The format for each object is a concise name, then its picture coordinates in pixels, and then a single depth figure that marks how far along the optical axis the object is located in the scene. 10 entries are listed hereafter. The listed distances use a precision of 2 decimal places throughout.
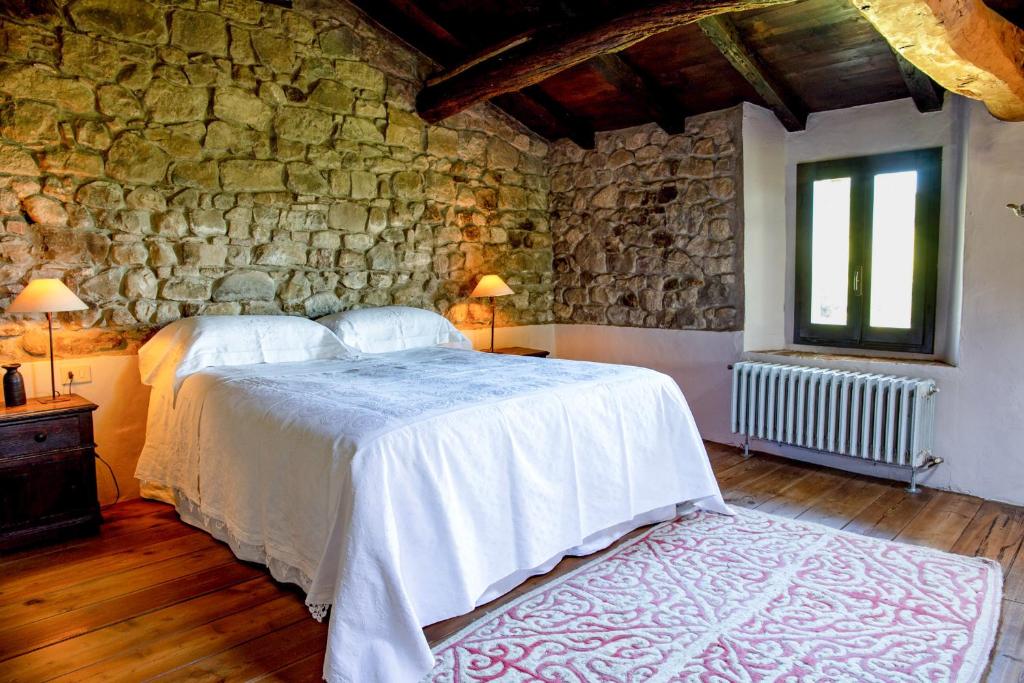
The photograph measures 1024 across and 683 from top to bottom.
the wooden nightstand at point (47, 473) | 2.76
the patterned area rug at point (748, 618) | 1.96
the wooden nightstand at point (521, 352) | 4.93
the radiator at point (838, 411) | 3.59
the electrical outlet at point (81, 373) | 3.23
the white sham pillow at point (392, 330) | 3.95
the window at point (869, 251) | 3.97
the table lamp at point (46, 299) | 2.86
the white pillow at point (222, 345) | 3.21
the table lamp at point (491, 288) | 4.80
